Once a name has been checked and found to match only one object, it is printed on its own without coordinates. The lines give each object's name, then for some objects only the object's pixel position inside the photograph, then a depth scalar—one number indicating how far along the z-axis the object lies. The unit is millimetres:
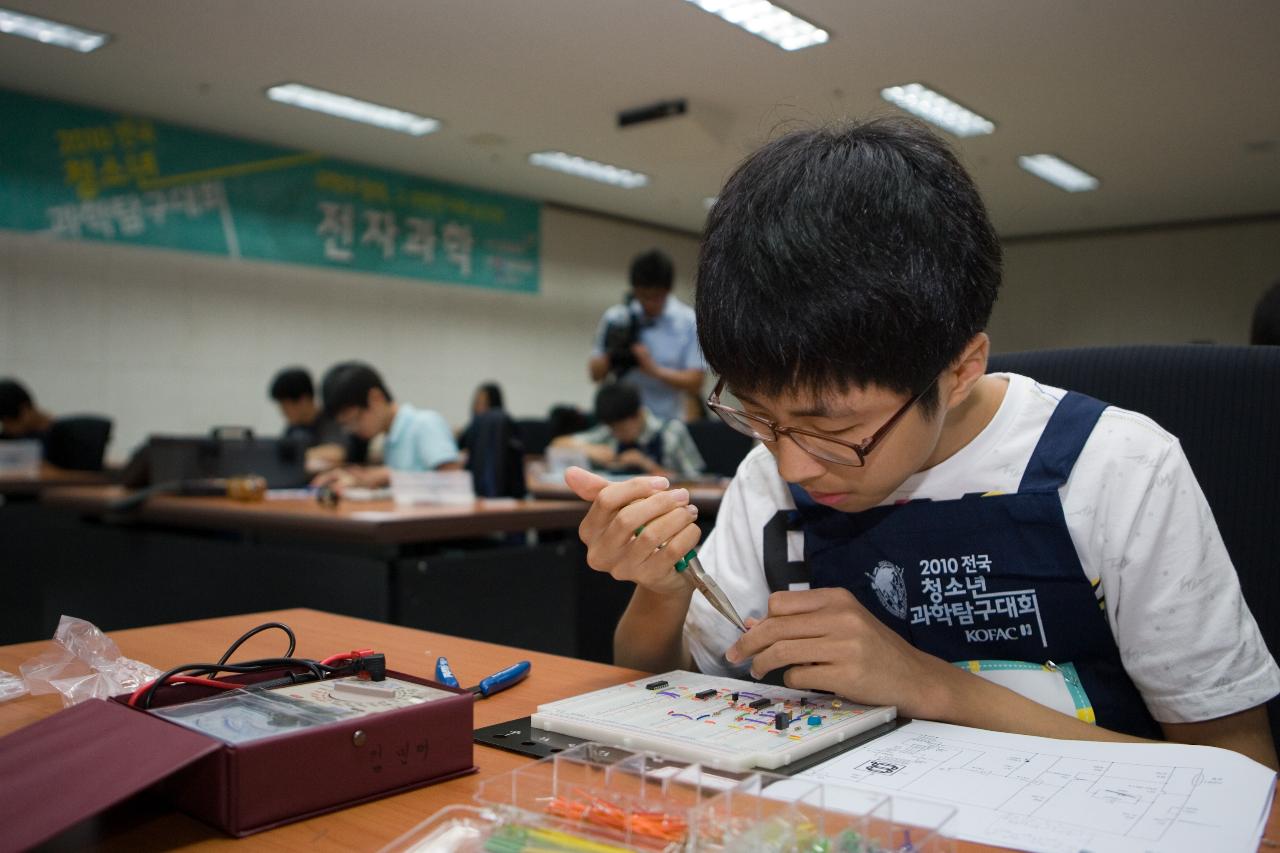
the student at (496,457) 3410
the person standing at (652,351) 4426
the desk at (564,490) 2656
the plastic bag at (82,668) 804
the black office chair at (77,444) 4508
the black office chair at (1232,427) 966
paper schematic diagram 533
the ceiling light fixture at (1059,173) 6359
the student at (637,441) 4172
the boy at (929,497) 758
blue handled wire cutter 844
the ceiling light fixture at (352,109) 5188
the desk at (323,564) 2340
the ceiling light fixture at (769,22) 4090
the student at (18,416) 4723
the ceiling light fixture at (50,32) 4230
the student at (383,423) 3705
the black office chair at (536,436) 6336
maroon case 512
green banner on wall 5102
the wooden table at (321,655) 550
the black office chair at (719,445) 3510
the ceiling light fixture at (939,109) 5113
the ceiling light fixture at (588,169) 6453
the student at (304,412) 4957
